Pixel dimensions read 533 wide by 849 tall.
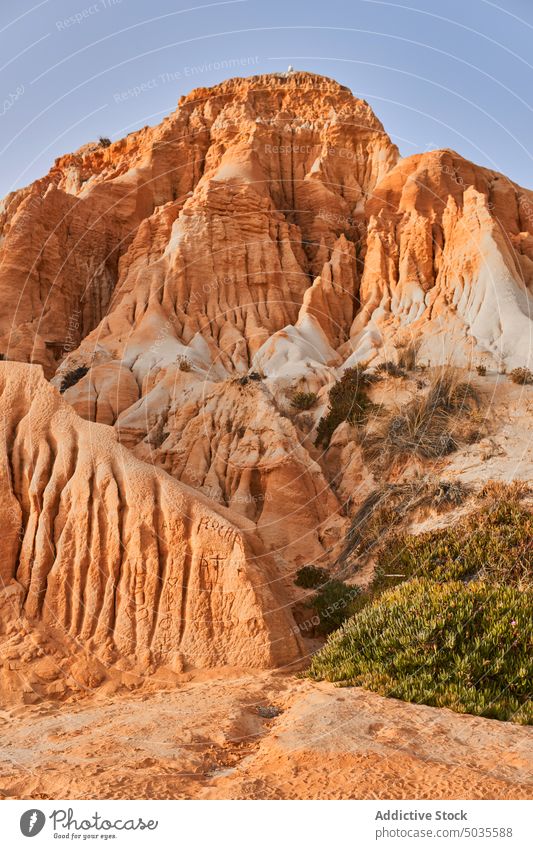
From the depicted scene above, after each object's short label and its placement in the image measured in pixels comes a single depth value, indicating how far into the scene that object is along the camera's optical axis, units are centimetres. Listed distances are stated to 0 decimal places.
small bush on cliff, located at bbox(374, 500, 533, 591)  1312
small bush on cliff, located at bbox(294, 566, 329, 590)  1608
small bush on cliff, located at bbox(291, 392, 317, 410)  2414
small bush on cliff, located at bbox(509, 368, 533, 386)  2152
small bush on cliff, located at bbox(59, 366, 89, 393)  2832
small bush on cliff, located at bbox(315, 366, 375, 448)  2156
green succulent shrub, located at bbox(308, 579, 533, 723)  893
